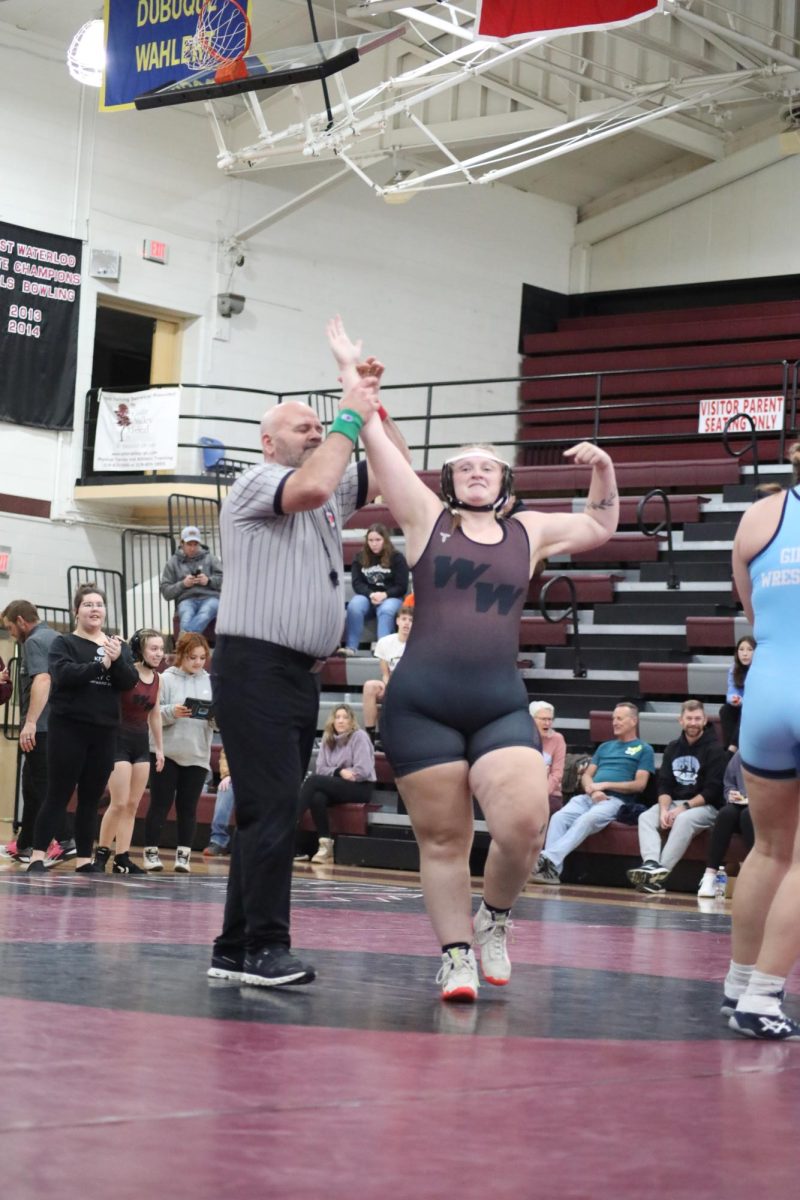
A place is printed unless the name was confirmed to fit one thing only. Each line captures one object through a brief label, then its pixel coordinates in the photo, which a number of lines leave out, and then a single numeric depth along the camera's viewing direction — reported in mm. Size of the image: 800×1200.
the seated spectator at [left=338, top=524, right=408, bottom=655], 14305
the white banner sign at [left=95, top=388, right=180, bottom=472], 18359
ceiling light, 17359
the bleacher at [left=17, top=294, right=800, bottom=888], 12148
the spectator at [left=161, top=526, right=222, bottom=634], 15414
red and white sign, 16703
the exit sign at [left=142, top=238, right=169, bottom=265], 19438
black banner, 18297
